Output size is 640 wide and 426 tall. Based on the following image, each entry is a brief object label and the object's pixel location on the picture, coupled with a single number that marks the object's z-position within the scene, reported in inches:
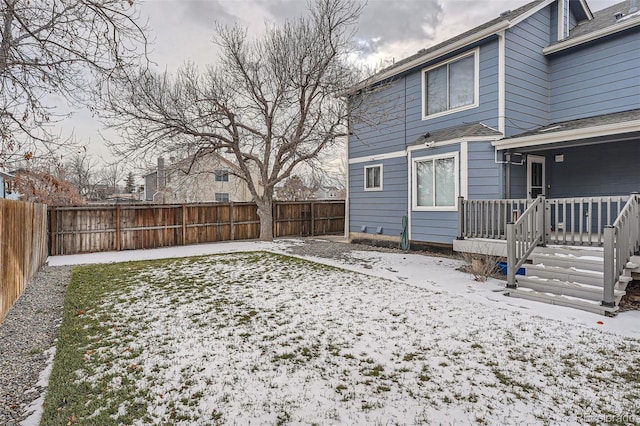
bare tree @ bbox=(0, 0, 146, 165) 148.0
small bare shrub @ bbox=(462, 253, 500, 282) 273.6
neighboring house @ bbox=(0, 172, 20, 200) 331.5
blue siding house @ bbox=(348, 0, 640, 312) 314.0
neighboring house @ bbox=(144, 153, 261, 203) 518.0
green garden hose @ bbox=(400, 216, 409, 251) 420.2
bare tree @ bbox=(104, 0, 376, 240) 453.4
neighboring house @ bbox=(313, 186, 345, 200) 1731.5
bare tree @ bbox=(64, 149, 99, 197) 968.3
